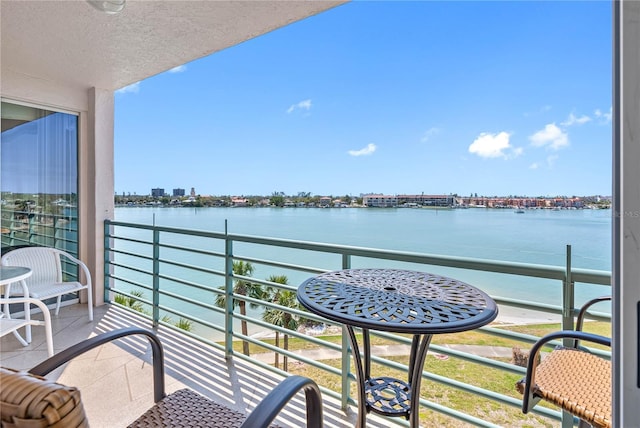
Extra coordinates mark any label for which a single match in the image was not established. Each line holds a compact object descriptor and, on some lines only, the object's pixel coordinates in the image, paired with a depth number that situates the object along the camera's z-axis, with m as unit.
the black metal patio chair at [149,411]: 0.50
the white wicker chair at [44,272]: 2.85
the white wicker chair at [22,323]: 2.02
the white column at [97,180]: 3.64
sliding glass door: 3.31
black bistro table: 1.03
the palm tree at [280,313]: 7.41
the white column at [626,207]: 0.44
